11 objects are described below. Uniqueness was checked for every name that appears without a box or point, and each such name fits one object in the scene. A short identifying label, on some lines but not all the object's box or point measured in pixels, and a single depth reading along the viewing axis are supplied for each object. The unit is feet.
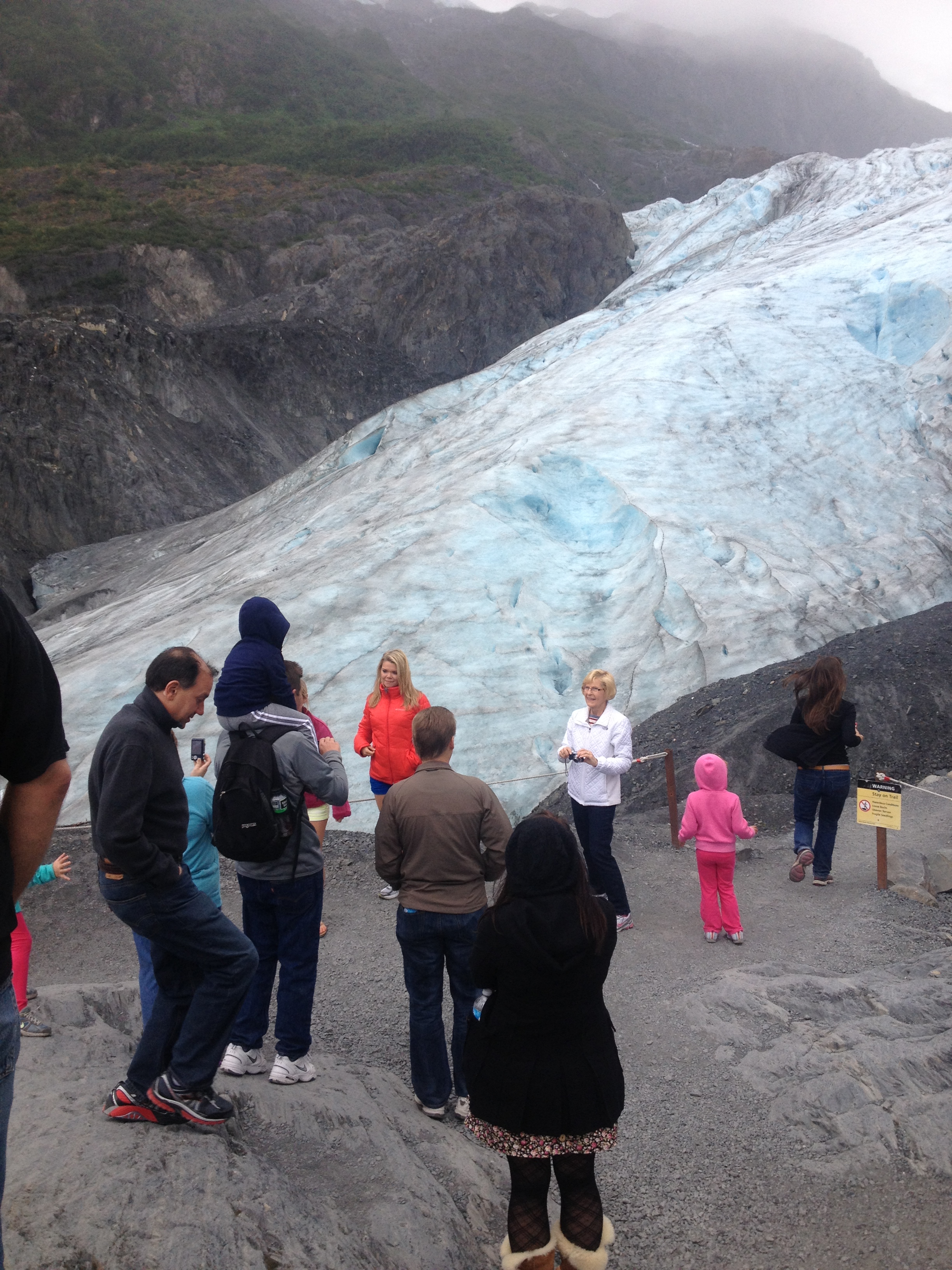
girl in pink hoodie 15.07
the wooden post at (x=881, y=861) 16.89
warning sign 16.47
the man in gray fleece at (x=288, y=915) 10.05
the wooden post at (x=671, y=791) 19.72
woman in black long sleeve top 16.80
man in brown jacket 9.77
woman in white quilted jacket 15.21
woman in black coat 7.40
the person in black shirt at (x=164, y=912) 8.20
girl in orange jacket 16.37
